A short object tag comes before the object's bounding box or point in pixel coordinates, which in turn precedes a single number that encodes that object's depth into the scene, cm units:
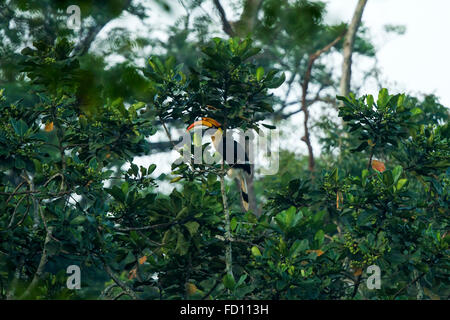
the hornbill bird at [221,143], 962
